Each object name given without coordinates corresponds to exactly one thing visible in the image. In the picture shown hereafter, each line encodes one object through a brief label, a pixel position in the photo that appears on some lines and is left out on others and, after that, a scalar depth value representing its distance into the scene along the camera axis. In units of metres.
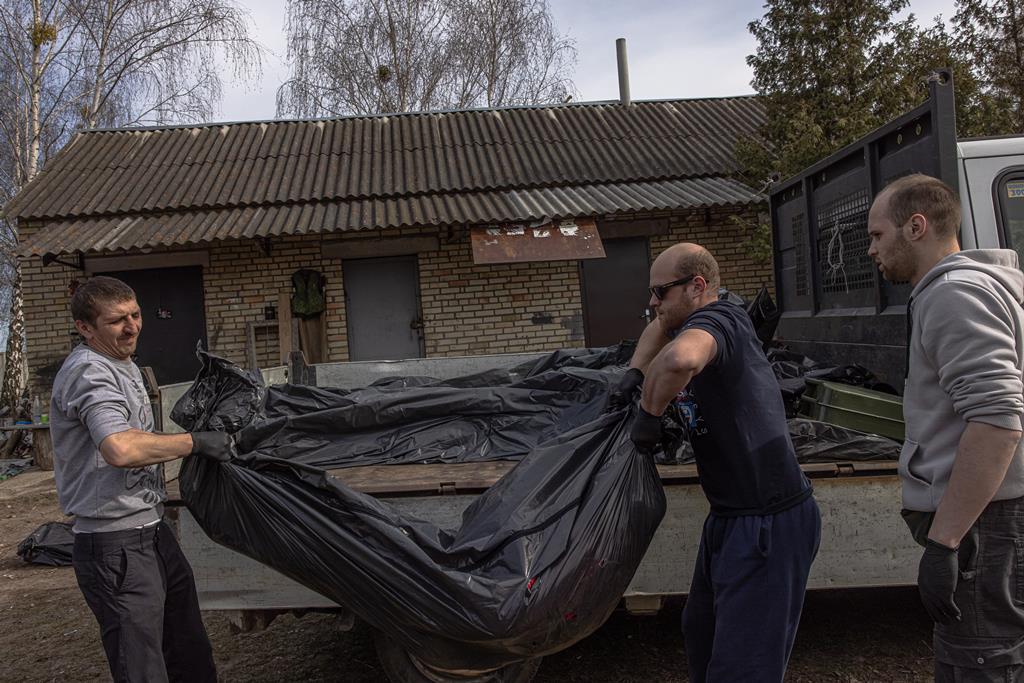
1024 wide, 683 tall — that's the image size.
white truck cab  3.07
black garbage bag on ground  5.55
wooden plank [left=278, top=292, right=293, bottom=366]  10.14
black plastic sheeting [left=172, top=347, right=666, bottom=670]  2.24
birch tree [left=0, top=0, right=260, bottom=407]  13.31
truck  2.63
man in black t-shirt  2.04
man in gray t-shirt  2.33
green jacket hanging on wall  10.19
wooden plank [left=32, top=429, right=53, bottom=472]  9.05
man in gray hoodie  1.66
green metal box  2.82
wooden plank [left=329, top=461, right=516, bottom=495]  2.60
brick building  9.81
